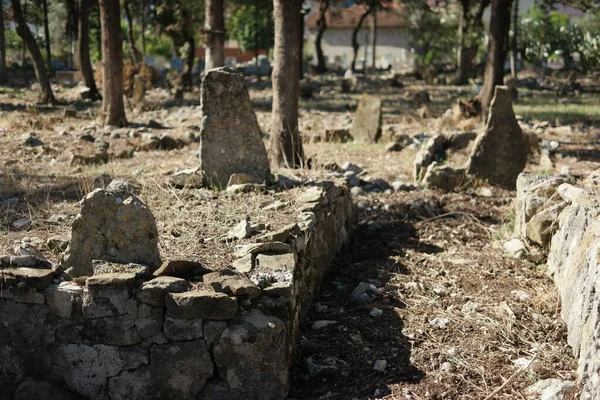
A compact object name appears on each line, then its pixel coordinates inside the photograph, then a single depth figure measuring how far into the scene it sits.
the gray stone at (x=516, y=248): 7.41
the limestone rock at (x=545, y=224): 7.25
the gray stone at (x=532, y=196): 7.64
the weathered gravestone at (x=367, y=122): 13.98
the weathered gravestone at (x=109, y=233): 5.18
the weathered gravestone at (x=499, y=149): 10.16
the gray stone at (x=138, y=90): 20.73
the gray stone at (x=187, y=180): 7.71
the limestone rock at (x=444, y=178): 10.10
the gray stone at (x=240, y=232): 5.99
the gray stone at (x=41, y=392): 4.76
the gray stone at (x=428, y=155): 10.65
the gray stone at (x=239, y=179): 7.54
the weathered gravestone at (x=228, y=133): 7.61
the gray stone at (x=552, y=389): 4.57
